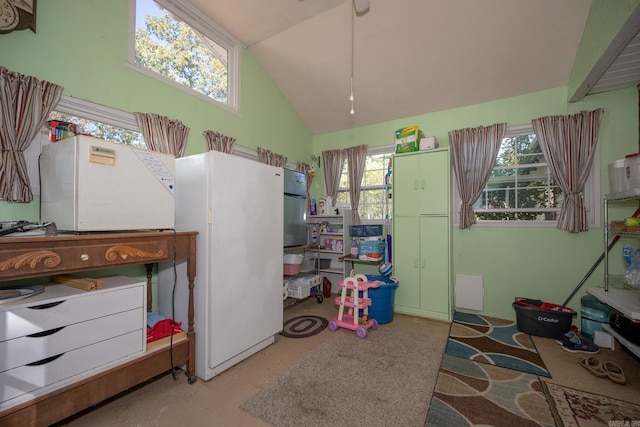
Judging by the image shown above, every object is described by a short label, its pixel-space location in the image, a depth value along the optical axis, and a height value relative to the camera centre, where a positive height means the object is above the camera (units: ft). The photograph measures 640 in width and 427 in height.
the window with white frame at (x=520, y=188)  9.59 +1.18
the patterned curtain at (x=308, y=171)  13.29 +2.50
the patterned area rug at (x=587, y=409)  4.73 -3.77
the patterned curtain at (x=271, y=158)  10.97 +2.70
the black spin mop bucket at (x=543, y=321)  8.04 -3.31
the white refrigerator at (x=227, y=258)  5.91 -1.03
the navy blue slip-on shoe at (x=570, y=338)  7.58 -3.61
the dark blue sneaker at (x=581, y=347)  7.34 -3.73
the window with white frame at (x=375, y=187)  12.72 +1.59
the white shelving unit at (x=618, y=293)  5.99 -2.08
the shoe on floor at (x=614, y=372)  5.88 -3.68
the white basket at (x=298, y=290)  10.80 -3.06
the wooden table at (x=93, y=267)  3.66 -0.81
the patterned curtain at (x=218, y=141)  8.82 +2.72
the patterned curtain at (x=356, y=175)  12.76 +2.16
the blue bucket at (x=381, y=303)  9.38 -3.12
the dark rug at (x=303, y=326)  8.48 -3.85
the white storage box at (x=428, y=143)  10.36 +3.08
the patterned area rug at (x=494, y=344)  6.82 -3.87
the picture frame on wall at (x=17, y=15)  4.96 +4.05
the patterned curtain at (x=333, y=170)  13.39 +2.51
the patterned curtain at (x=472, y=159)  9.97 +2.38
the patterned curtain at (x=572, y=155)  8.60 +2.19
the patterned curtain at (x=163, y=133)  7.17 +2.50
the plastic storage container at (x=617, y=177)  7.29 +1.23
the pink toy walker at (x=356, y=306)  8.56 -2.99
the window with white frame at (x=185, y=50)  7.46 +5.65
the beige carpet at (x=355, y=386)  4.89 -3.80
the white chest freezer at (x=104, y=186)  4.46 +0.60
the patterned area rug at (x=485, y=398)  4.83 -3.82
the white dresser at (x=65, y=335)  3.69 -1.94
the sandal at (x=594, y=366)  6.13 -3.69
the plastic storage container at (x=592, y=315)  7.86 -3.02
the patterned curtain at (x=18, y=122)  5.07 +1.95
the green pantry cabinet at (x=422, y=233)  9.81 -0.61
